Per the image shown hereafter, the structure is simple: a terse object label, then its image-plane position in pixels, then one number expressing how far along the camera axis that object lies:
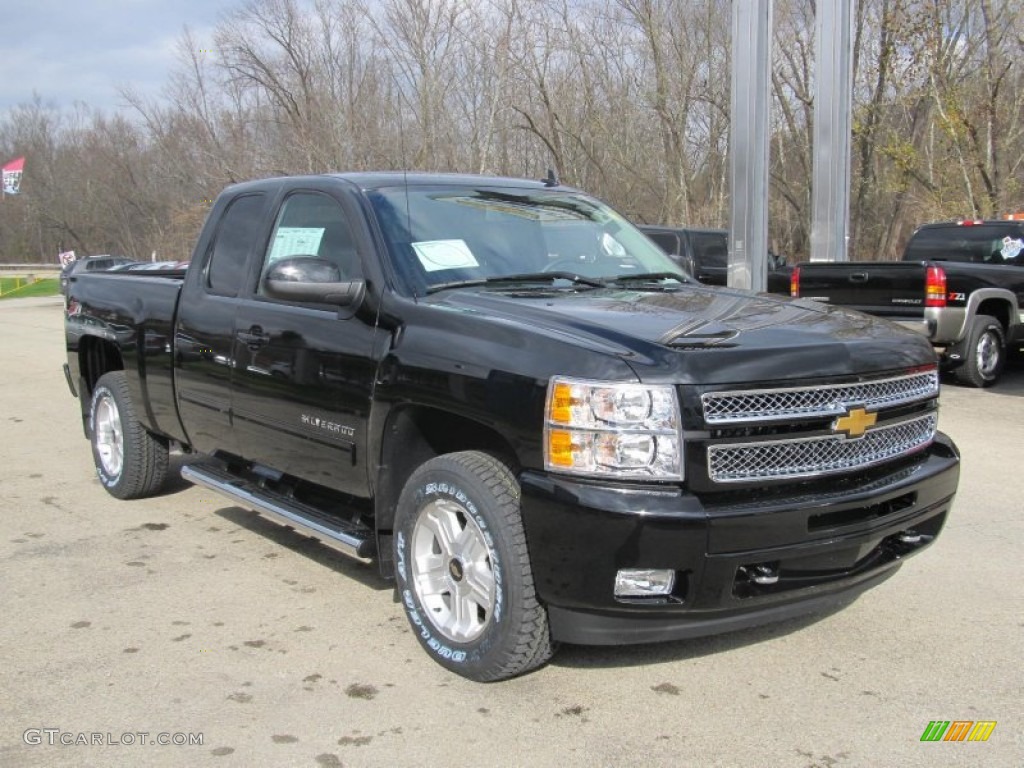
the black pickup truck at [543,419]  3.15
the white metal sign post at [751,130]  14.38
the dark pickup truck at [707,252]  15.45
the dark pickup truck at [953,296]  10.57
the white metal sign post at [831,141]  15.70
